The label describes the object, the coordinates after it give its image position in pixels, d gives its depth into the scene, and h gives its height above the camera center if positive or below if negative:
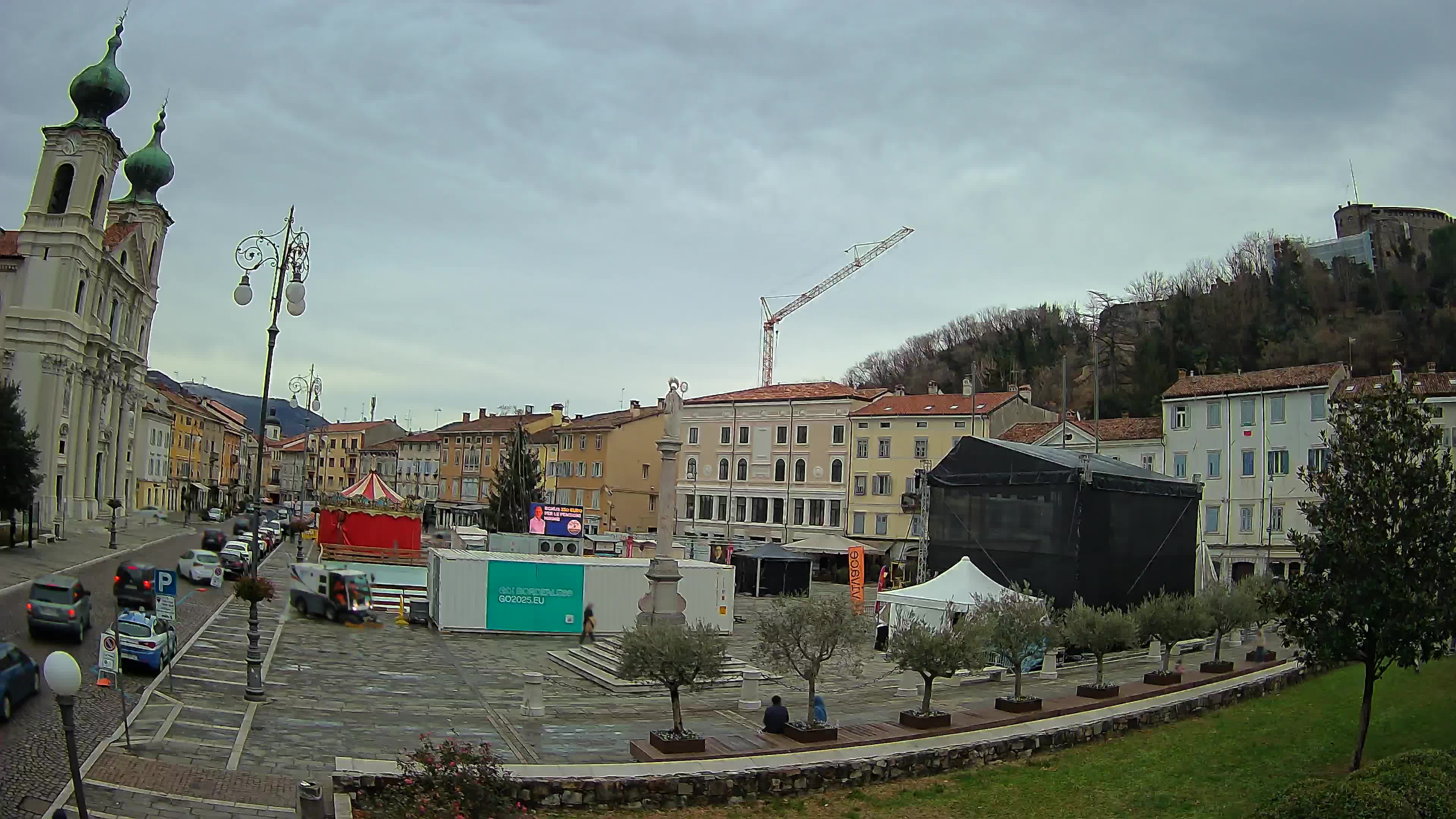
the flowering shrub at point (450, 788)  11.80 -3.60
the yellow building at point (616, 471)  74.44 +1.91
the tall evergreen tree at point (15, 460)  41.81 +0.60
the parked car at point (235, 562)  42.38 -3.32
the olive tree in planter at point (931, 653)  19.55 -2.84
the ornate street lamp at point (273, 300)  19.70 +3.72
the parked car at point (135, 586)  24.38 -2.79
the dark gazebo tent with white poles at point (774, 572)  49.38 -3.49
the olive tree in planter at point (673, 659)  17.41 -2.79
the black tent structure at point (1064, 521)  34.34 -0.32
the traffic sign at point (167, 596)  18.97 -2.22
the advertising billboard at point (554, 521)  44.25 -1.22
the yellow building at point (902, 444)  60.12 +3.81
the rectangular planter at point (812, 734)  17.98 -4.12
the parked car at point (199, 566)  38.56 -3.27
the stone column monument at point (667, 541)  26.42 -1.15
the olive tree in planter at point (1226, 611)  27.09 -2.49
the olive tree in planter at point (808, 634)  19.00 -2.48
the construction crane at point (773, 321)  116.25 +20.99
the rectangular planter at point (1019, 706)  20.97 -4.07
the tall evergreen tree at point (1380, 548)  15.41 -0.38
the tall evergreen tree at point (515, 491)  65.12 +0.15
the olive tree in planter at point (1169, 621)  25.69 -2.67
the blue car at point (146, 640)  20.53 -3.30
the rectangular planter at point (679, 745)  16.78 -4.12
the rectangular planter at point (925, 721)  19.23 -4.08
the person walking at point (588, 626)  31.70 -4.11
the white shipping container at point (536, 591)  32.50 -3.16
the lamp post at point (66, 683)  8.99 -1.85
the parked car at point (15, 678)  15.70 -3.30
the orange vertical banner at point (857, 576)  40.28 -2.87
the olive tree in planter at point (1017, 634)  21.20 -2.61
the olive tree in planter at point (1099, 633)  23.27 -2.79
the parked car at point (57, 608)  21.77 -2.88
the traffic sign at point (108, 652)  16.56 -2.87
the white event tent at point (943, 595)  29.28 -2.60
